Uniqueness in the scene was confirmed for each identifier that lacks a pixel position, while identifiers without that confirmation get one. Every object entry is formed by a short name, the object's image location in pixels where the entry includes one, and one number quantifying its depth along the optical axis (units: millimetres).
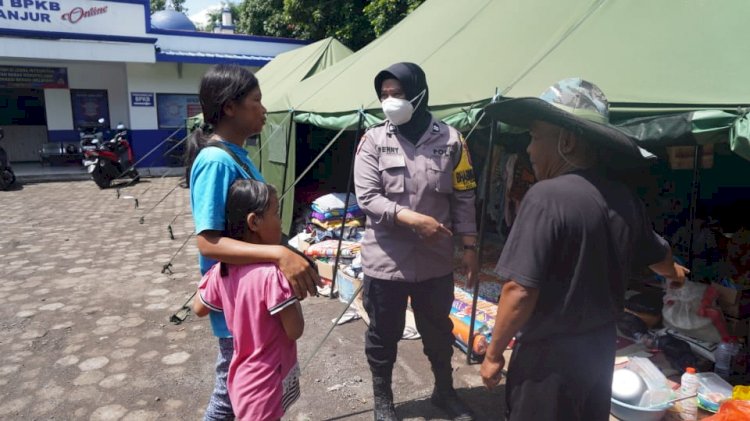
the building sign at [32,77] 13703
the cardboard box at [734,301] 3098
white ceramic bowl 2500
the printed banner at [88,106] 14297
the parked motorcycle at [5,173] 10570
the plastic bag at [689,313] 3055
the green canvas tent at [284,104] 6062
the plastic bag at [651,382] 2504
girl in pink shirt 1562
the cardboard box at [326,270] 4695
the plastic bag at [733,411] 2027
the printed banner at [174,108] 14023
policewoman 2445
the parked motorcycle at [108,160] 11078
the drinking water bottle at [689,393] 2486
